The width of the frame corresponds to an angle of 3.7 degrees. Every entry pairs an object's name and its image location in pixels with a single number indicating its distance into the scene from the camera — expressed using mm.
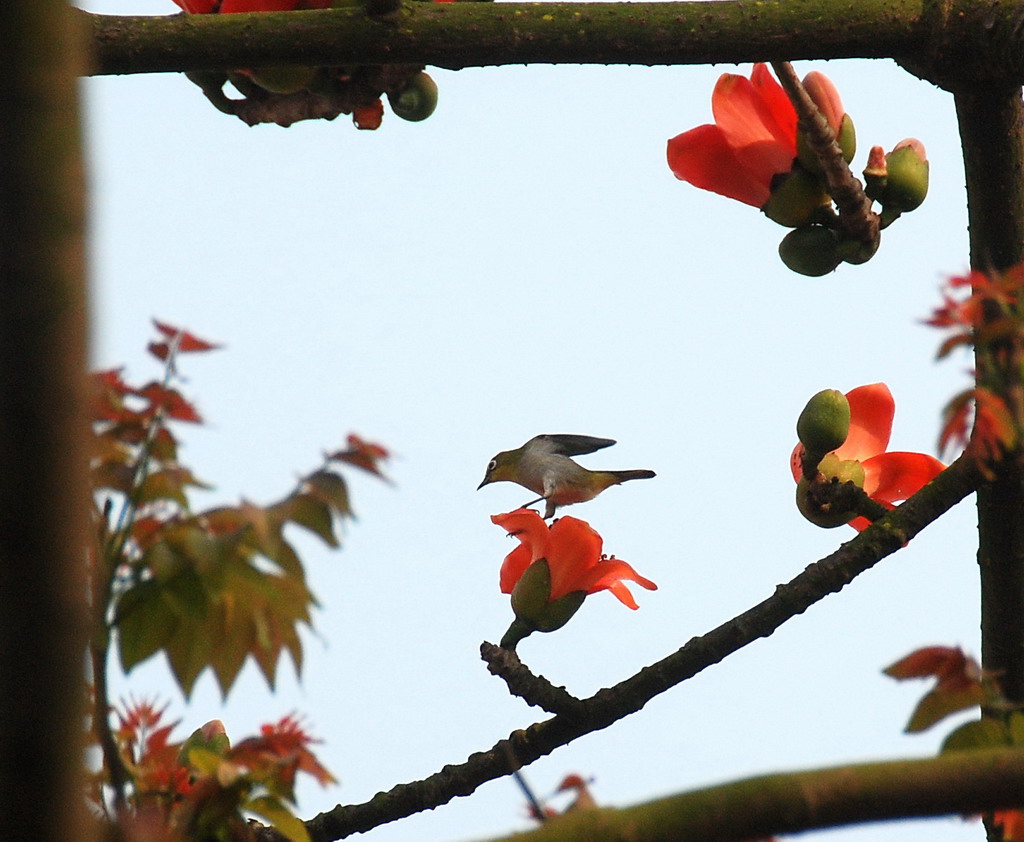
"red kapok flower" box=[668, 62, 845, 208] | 8953
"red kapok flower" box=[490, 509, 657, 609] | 8956
